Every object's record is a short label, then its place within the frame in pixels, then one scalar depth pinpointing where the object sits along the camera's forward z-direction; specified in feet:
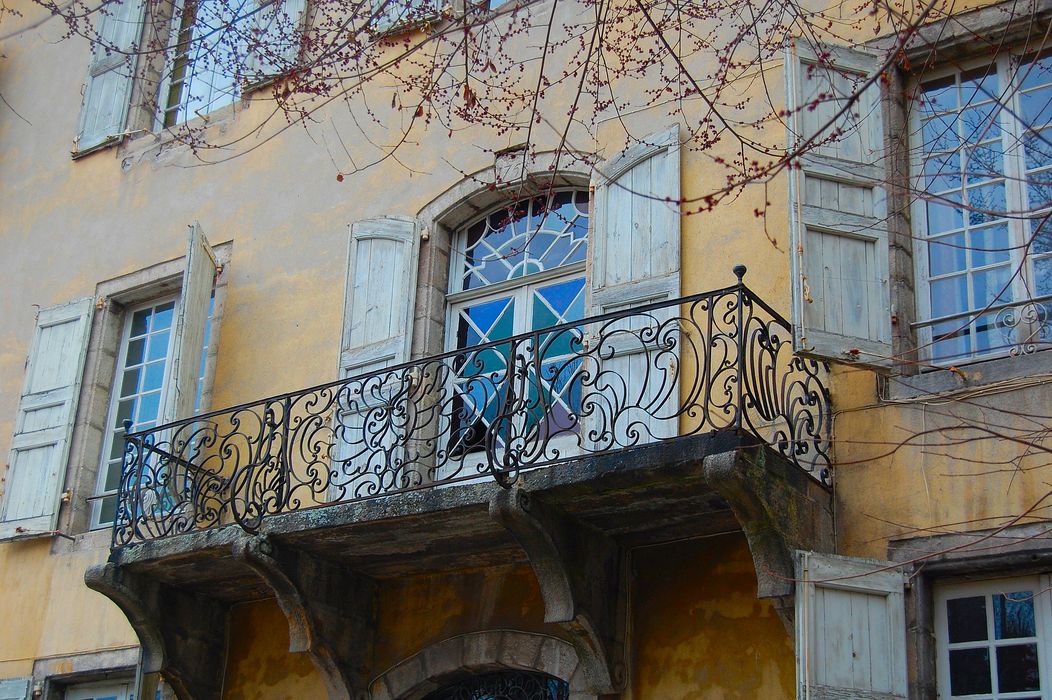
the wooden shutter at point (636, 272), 26.13
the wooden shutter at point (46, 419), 34.14
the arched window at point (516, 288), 29.27
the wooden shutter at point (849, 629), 21.17
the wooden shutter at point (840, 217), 23.93
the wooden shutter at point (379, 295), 30.55
